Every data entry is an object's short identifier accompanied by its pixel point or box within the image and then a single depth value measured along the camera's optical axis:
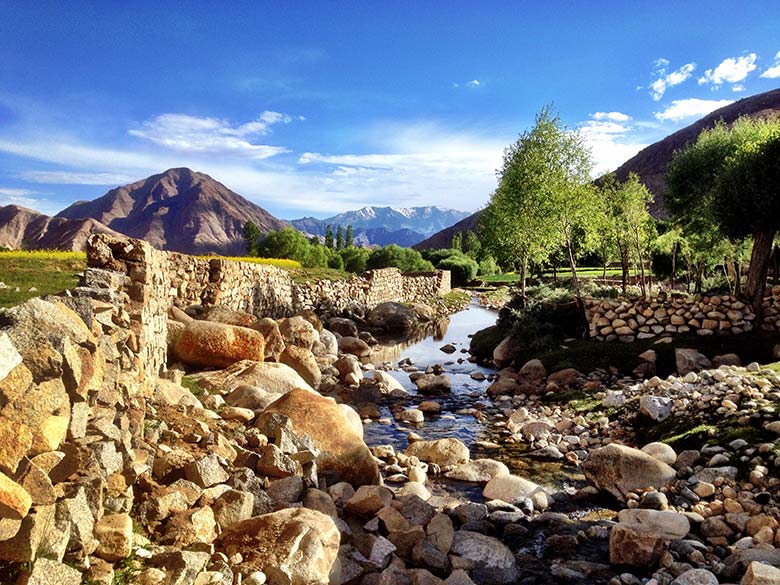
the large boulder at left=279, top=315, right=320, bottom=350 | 18.20
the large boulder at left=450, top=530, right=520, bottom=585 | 6.20
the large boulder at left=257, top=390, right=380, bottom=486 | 8.12
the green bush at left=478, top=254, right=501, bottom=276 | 81.86
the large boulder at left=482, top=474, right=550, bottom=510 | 8.33
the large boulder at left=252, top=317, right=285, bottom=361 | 14.09
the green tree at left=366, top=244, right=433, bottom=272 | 71.81
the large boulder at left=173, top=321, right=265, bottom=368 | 12.12
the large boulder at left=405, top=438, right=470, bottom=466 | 10.15
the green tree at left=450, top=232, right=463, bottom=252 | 98.11
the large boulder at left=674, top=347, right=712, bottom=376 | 14.91
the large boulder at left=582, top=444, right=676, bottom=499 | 8.45
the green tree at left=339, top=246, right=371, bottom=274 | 75.38
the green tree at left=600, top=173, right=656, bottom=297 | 30.17
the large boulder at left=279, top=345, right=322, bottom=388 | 14.56
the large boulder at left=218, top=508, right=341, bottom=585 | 4.95
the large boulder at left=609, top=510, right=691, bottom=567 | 6.34
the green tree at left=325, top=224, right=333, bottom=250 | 100.46
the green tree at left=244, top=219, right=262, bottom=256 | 74.25
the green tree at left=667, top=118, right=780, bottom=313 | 16.44
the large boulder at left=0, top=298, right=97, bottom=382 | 4.09
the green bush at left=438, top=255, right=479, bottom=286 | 71.44
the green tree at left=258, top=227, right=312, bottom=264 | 64.31
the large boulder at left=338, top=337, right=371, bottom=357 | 23.59
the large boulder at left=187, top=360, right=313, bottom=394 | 10.89
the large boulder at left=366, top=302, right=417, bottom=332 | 32.50
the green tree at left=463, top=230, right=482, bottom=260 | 86.12
